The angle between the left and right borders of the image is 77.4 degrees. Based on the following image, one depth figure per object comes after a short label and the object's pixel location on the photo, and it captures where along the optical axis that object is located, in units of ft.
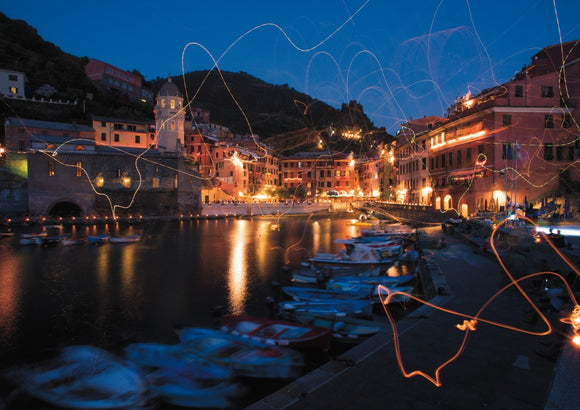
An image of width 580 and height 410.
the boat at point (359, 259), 68.49
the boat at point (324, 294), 48.42
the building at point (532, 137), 100.07
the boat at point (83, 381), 28.27
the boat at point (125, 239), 116.06
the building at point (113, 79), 271.90
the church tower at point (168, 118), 215.10
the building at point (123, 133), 199.93
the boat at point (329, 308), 40.14
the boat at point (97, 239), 112.79
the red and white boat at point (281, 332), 33.78
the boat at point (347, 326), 36.19
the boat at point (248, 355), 30.94
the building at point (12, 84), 202.00
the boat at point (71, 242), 109.09
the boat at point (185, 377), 28.19
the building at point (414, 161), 150.71
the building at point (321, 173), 297.12
